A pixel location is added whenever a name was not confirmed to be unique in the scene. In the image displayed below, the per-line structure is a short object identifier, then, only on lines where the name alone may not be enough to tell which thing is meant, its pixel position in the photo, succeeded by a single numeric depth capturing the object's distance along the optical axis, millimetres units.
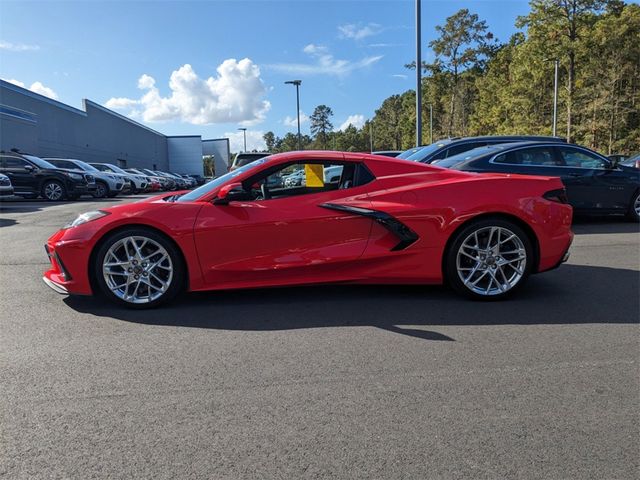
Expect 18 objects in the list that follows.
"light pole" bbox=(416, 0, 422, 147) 15049
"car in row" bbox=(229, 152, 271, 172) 15828
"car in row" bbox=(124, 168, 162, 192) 26786
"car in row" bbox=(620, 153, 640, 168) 10955
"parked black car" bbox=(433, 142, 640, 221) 8375
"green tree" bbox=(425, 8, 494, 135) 50594
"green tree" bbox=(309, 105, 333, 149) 105500
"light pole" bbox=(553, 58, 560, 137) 30125
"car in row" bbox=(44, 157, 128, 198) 19344
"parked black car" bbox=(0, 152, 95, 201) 16406
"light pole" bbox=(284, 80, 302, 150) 37628
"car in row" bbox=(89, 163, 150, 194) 23147
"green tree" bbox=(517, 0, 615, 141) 29719
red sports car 4184
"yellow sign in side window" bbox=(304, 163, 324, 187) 4441
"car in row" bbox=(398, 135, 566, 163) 9664
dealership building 27656
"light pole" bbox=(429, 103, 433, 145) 58900
